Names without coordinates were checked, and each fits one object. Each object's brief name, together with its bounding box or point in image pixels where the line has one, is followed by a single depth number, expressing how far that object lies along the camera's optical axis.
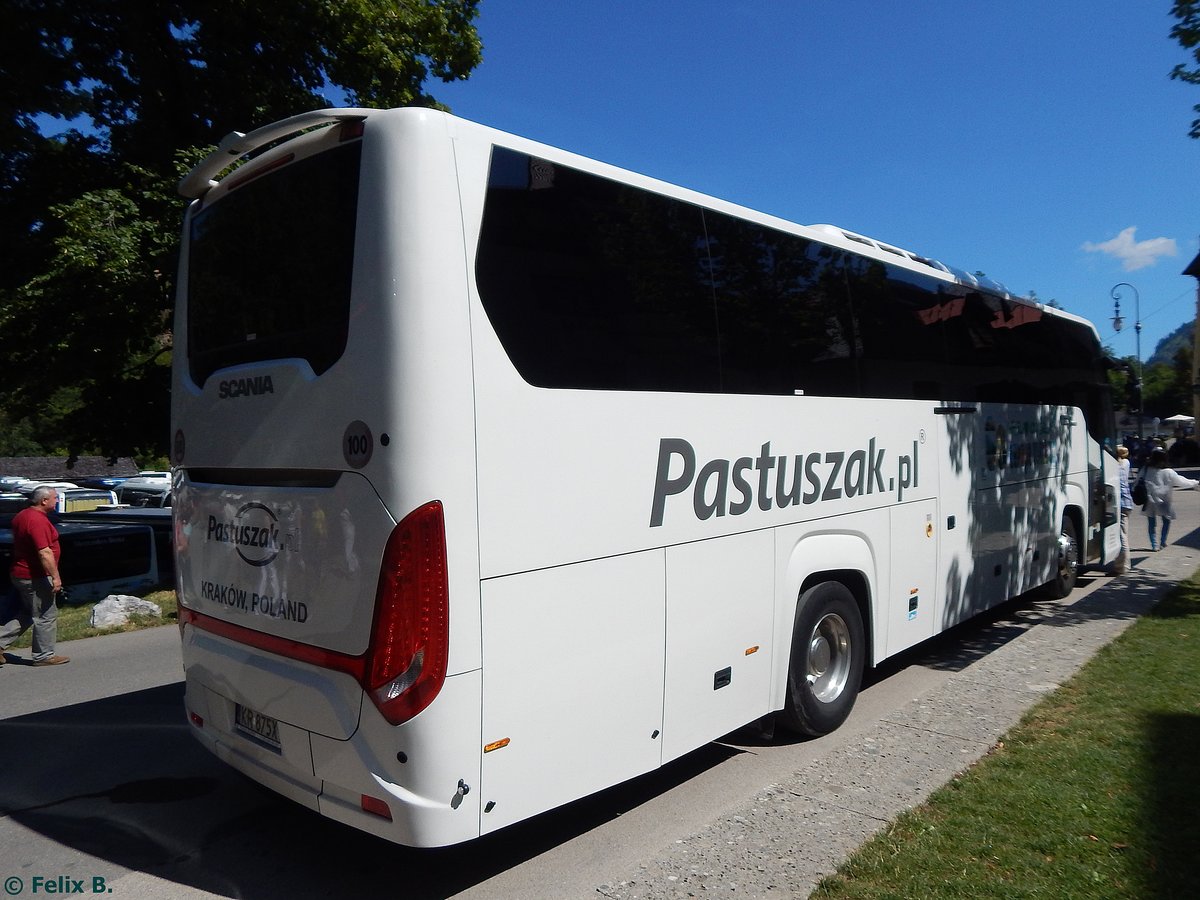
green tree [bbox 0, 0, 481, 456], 12.78
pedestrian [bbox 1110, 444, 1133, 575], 12.13
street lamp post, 42.50
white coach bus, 3.42
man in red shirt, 8.14
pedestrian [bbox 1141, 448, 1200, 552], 13.59
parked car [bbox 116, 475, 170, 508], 27.09
